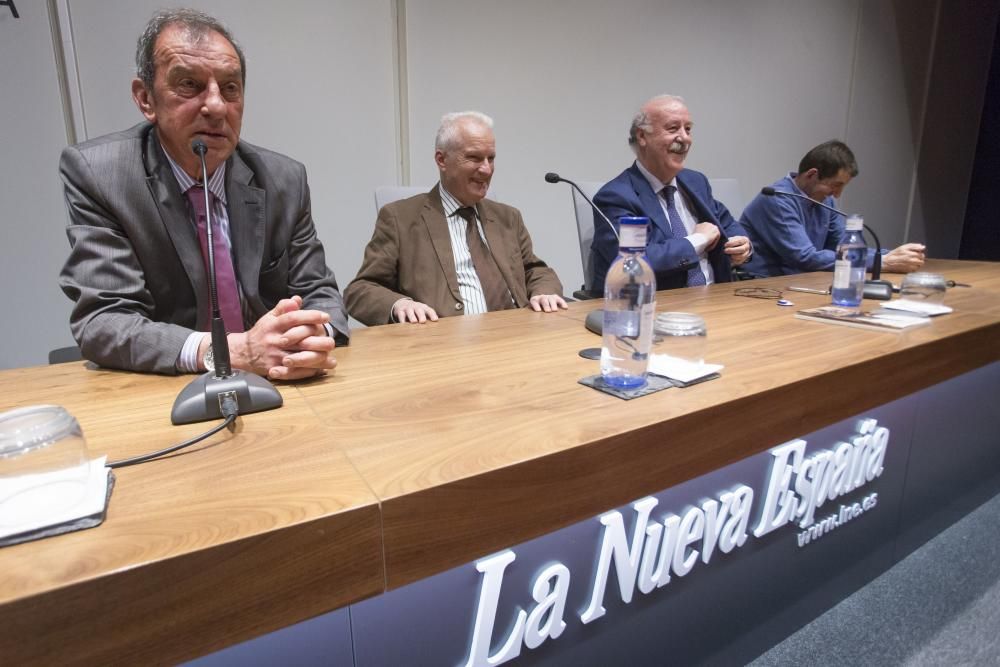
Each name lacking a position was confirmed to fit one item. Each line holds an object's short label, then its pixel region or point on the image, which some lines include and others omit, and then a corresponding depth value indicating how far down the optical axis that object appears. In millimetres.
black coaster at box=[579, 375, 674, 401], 829
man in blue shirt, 2518
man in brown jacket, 1843
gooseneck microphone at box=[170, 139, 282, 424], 708
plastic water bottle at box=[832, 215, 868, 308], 1451
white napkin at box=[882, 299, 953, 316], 1411
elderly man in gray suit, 910
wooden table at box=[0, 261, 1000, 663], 440
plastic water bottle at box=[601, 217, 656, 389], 823
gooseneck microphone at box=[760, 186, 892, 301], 1630
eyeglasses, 1729
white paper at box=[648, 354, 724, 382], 898
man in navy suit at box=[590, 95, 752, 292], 1977
